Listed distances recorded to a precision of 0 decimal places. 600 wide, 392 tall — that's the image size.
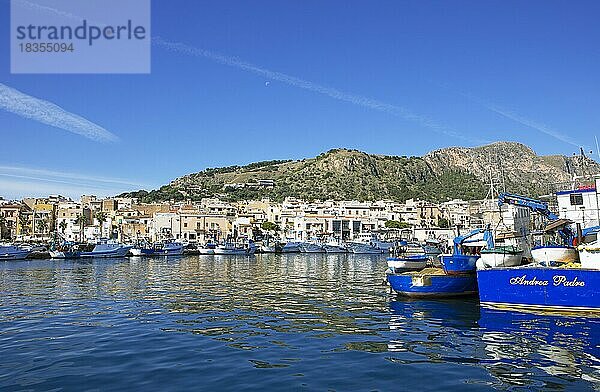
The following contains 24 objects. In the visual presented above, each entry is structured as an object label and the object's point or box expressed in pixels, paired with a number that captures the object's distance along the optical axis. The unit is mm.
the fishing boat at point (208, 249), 87000
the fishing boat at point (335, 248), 95312
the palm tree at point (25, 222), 118875
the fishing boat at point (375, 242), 94625
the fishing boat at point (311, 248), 95062
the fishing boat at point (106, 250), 75312
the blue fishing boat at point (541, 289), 17391
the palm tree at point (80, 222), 108019
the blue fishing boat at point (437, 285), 23797
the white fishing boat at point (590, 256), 17344
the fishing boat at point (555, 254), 19578
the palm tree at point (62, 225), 118144
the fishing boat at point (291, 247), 97250
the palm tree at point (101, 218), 123250
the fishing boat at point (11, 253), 68869
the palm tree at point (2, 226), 112438
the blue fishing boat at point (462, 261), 24109
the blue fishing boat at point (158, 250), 80312
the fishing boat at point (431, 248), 75144
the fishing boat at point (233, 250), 85750
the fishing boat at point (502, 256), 21375
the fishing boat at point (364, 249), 92375
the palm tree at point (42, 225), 122512
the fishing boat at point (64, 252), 72500
